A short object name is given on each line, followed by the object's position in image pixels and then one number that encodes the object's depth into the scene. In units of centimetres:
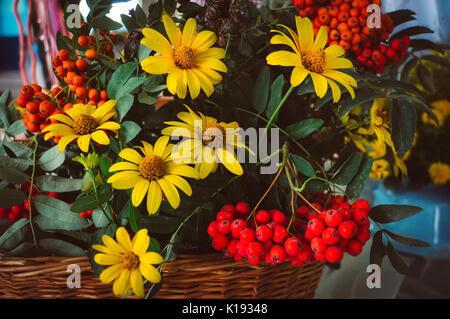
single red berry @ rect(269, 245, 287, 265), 33
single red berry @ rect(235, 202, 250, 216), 38
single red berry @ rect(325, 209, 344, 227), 31
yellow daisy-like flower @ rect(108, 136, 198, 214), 32
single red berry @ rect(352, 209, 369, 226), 33
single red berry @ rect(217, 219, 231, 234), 34
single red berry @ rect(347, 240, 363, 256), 33
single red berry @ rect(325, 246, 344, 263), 31
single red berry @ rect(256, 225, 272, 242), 33
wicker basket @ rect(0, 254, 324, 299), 41
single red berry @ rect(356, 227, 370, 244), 33
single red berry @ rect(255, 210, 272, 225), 36
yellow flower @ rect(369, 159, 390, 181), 64
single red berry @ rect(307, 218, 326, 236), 32
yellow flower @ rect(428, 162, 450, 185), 69
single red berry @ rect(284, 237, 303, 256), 32
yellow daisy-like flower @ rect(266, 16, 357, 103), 34
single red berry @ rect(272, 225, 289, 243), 33
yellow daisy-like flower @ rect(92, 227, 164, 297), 31
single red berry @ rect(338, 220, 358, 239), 31
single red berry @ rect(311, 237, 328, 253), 32
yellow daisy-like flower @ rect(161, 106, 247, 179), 34
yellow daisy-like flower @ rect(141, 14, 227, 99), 34
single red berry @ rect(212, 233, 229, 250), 35
